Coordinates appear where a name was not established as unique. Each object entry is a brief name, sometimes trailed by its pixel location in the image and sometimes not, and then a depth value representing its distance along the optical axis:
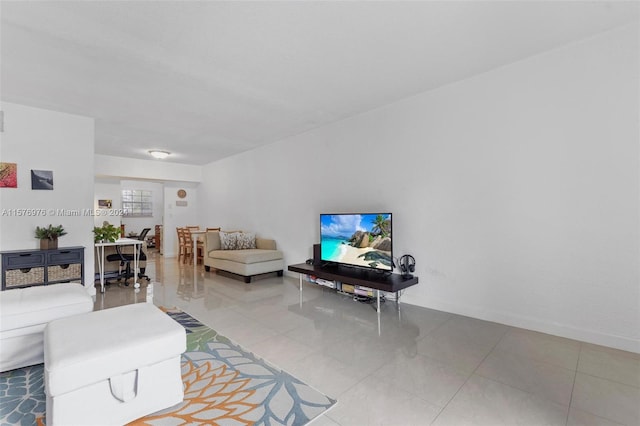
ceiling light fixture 6.49
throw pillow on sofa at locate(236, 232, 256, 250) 6.07
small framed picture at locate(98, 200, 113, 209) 7.98
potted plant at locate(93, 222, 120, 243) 4.57
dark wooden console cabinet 3.61
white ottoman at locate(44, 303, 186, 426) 1.52
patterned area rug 1.72
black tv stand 3.31
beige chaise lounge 5.19
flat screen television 3.73
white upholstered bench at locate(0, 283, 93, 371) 2.18
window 11.21
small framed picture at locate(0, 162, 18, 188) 3.81
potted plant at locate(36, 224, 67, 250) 3.93
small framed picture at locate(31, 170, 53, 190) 4.00
